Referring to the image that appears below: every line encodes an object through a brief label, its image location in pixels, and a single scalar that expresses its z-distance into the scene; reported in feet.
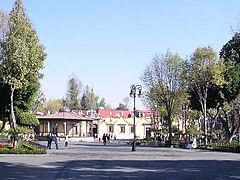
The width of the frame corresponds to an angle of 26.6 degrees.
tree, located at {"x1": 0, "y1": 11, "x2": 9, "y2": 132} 151.40
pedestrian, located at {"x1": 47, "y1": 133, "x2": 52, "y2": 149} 166.09
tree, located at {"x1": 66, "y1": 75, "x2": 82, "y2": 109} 444.55
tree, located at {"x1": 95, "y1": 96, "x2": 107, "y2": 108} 567.09
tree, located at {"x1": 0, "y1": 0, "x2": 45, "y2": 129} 129.90
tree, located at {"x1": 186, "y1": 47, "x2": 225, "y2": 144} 194.39
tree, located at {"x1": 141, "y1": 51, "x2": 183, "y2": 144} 224.12
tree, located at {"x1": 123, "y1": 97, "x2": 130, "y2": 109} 580.71
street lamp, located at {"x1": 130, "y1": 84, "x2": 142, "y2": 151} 184.73
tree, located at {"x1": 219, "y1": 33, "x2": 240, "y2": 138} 204.03
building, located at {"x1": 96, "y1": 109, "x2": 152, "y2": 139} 397.80
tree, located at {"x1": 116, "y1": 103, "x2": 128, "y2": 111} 595.31
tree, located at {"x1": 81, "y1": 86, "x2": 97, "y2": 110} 474.49
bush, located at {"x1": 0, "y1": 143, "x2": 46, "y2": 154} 118.42
